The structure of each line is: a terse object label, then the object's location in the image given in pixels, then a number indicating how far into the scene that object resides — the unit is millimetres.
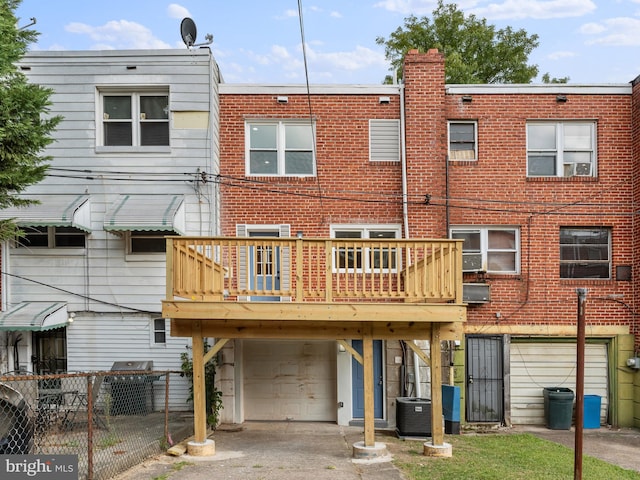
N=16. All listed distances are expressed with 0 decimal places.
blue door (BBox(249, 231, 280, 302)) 10922
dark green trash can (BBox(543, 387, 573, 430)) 11453
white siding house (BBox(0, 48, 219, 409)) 11148
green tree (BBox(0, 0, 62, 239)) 6871
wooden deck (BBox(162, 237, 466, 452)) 8156
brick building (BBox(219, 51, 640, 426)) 11789
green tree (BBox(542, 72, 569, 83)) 20734
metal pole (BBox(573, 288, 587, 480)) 6707
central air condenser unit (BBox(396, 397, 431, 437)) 10156
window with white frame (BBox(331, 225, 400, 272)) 11758
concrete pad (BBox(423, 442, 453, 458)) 8500
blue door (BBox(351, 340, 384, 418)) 11609
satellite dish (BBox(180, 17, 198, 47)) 11883
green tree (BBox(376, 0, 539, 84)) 20594
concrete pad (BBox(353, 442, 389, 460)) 8289
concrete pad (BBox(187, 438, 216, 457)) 8250
